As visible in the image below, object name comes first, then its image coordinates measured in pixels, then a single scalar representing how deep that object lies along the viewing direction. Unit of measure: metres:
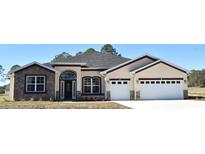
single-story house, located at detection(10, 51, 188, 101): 14.00
